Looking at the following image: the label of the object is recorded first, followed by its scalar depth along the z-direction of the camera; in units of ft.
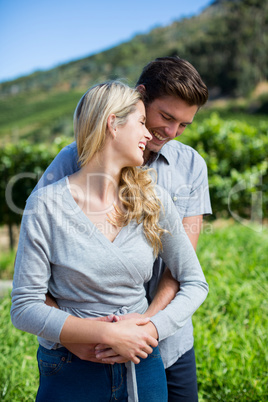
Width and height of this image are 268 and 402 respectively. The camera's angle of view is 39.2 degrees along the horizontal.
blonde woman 4.72
